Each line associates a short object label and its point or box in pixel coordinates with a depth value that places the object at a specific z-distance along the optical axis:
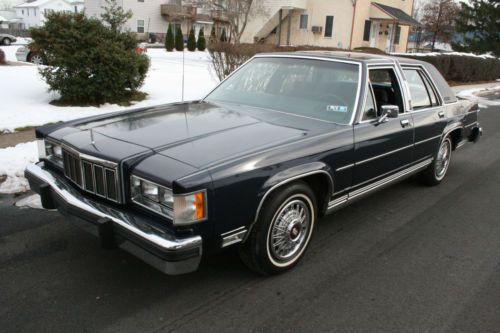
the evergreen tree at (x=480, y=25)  35.88
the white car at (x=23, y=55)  17.45
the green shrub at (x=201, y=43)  35.31
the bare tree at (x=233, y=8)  28.84
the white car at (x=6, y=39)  30.58
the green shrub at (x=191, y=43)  34.72
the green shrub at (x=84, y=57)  8.71
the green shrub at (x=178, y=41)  32.74
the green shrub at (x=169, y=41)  31.91
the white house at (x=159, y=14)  40.84
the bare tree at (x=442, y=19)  50.00
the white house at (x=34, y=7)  79.44
